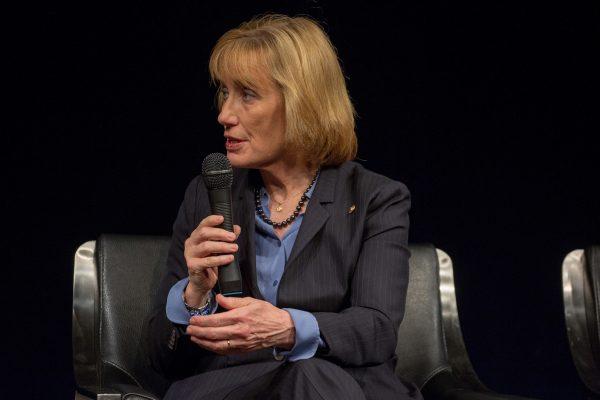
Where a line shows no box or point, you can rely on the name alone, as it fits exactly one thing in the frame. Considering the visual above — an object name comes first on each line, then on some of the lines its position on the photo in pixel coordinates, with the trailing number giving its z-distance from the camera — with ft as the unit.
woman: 12.64
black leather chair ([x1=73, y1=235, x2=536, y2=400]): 15.05
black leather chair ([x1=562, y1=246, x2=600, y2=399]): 15.34
